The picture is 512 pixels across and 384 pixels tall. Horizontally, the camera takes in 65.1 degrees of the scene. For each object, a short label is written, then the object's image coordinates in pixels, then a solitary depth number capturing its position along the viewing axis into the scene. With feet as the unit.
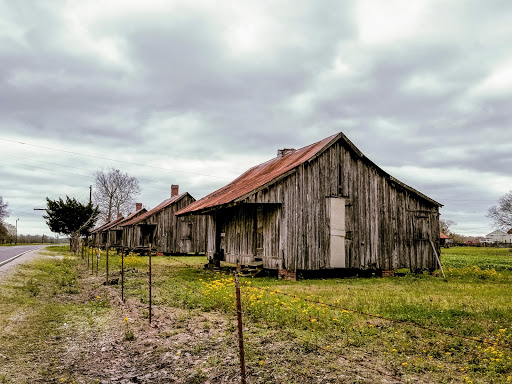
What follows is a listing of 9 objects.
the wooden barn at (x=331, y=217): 54.65
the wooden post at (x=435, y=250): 63.23
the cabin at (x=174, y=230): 116.37
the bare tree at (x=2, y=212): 265.42
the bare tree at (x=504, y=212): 202.80
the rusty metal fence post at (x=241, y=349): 16.21
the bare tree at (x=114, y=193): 213.66
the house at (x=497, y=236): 447.42
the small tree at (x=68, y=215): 146.92
